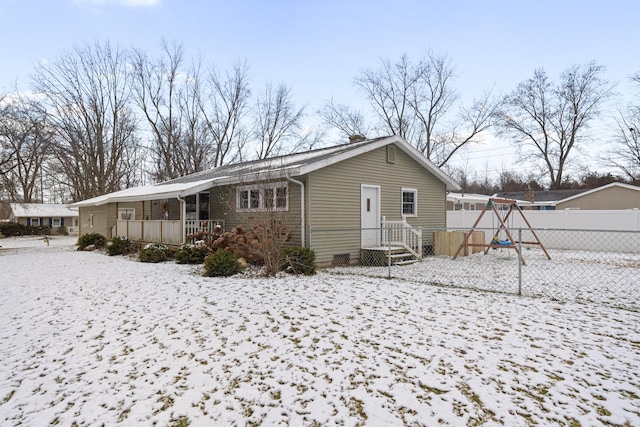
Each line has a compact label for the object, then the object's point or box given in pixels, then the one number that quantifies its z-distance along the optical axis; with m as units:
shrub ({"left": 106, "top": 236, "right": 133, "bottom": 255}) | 13.98
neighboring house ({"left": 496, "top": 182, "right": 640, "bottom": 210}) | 19.53
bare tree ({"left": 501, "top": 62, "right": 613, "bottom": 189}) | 27.66
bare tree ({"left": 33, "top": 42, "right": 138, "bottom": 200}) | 25.62
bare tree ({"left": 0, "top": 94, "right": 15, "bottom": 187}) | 17.19
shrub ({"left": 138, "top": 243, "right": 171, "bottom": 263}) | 11.39
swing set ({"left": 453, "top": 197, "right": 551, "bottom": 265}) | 10.52
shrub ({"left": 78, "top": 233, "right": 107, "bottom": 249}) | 16.69
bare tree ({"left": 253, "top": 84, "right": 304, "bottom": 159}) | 30.33
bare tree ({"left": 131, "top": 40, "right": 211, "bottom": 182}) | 28.91
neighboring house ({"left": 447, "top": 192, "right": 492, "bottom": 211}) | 22.98
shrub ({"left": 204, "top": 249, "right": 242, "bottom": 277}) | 8.34
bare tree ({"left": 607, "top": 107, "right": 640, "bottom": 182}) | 23.77
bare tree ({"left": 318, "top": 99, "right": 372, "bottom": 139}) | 29.47
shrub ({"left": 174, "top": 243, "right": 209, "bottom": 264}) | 10.64
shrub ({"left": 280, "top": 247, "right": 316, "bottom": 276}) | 8.62
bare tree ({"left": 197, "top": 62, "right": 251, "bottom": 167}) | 29.78
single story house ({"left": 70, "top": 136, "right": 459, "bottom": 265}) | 9.64
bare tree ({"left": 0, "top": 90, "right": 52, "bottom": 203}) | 17.28
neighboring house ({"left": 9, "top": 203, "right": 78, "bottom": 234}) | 34.00
